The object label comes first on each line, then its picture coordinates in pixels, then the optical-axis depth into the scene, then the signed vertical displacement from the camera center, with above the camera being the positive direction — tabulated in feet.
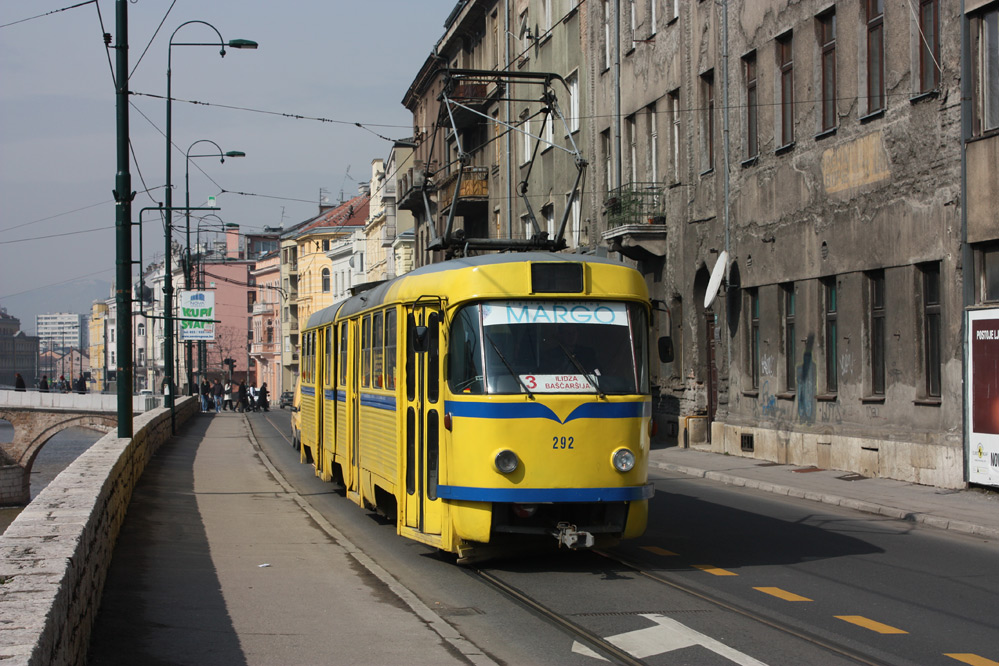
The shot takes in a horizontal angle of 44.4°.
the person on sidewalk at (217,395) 267.43 -7.27
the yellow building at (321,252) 340.59 +31.06
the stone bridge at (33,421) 205.57 -9.83
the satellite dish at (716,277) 86.79 +5.65
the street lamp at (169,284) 125.33 +8.84
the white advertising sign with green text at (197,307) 143.68 +6.63
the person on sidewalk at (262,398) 222.89 -6.70
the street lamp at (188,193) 157.69 +23.42
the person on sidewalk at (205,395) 244.42 -6.47
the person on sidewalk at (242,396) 229.45 -6.42
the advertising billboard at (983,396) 57.62 -2.09
